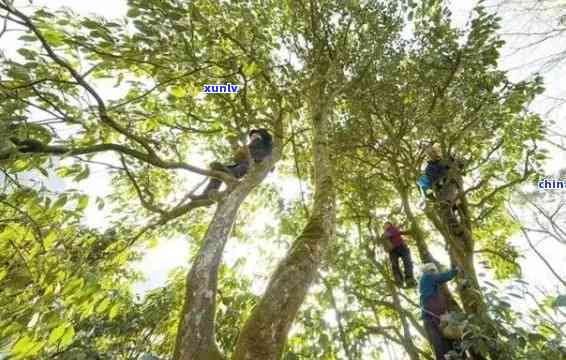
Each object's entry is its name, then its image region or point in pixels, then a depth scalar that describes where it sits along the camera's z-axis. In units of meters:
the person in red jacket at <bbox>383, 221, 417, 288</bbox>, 5.36
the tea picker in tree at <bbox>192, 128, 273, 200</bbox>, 5.07
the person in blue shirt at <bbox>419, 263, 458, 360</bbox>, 3.81
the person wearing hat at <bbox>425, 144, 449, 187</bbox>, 4.86
